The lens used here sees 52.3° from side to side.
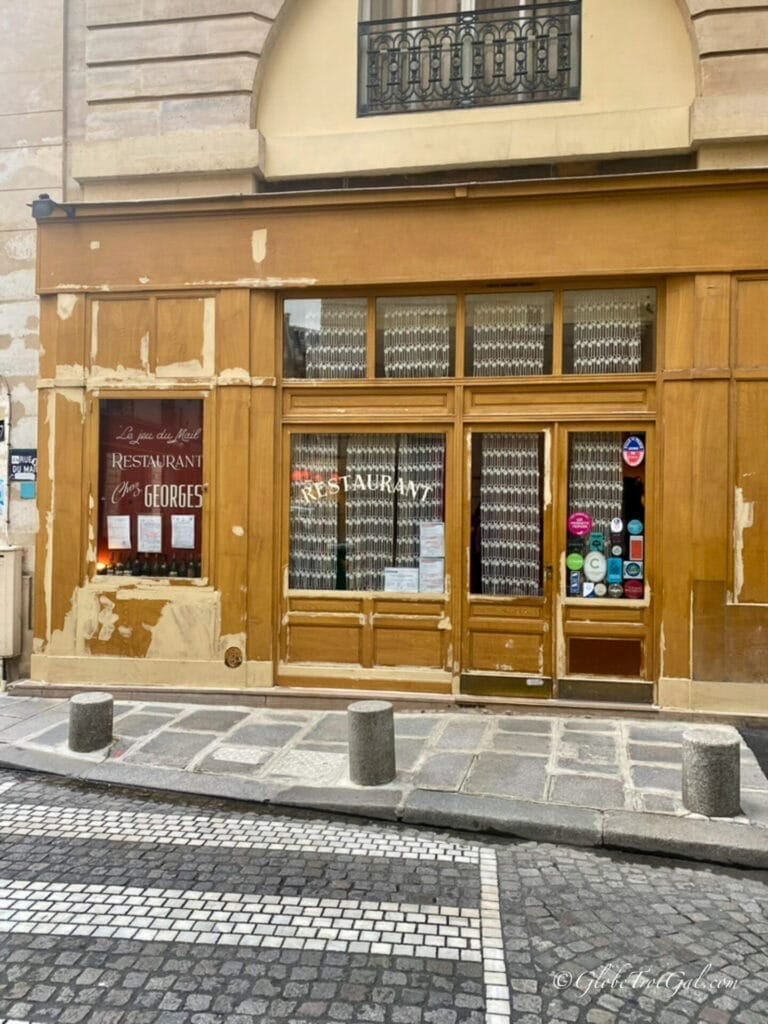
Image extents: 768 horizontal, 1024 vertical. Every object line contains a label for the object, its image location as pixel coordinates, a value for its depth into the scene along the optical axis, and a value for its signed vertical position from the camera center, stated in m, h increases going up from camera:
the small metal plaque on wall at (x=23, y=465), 8.25 +0.43
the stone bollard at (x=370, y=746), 5.43 -1.64
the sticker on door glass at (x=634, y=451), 7.26 +0.58
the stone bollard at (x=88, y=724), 6.10 -1.70
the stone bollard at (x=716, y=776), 4.86 -1.64
